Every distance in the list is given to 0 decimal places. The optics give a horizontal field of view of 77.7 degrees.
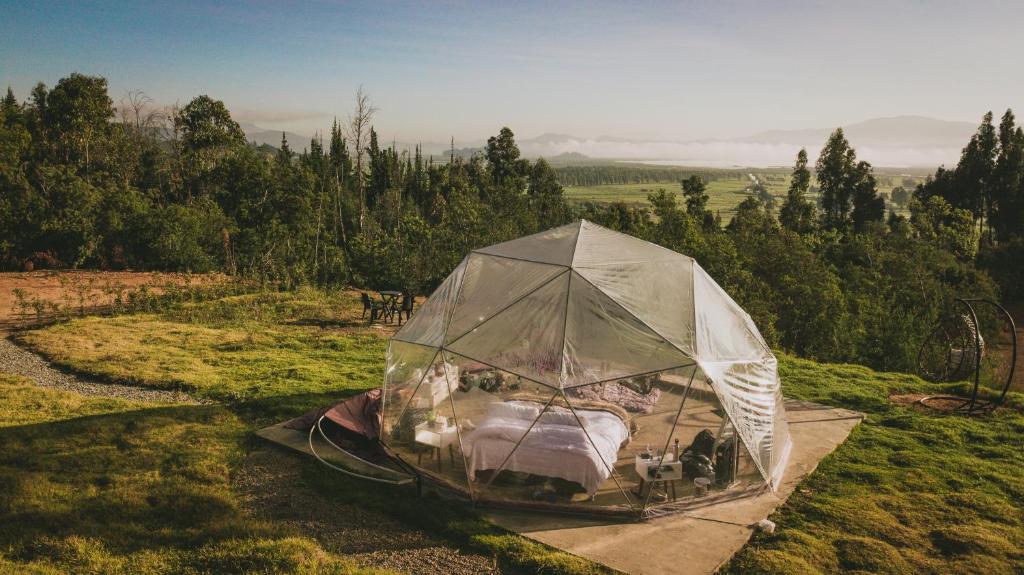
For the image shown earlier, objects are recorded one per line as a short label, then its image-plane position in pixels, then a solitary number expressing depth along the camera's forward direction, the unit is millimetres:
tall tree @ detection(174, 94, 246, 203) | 45906
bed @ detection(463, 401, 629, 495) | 8156
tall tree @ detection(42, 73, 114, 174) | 43312
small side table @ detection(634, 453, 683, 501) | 8328
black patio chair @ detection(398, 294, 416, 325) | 20203
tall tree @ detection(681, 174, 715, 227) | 52134
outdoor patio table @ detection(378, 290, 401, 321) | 19984
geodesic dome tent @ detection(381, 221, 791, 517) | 8375
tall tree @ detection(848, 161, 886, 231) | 55094
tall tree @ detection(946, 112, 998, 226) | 52312
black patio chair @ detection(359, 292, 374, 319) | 19969
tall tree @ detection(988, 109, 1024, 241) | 51000
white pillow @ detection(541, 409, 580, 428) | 8445
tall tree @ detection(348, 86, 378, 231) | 40812
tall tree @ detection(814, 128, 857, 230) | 55781
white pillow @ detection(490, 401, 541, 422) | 8633
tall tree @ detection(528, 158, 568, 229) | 47375
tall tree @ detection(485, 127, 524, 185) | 59656
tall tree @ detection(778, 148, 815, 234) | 53094
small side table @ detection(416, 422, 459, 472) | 9078
